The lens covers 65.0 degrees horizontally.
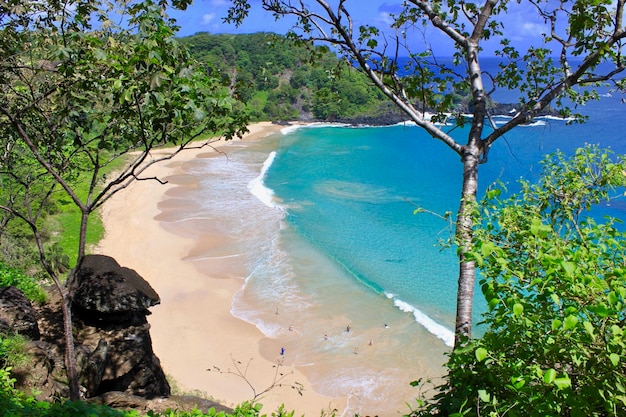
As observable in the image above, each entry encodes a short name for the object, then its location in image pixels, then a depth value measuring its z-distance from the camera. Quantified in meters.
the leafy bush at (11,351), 6.86
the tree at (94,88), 5.44
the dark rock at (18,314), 8.44
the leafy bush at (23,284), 10.41
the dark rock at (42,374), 7.12
